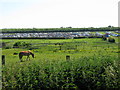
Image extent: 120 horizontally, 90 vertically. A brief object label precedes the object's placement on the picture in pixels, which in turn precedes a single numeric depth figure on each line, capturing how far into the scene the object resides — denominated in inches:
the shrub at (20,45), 1774.1
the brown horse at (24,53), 986.1
